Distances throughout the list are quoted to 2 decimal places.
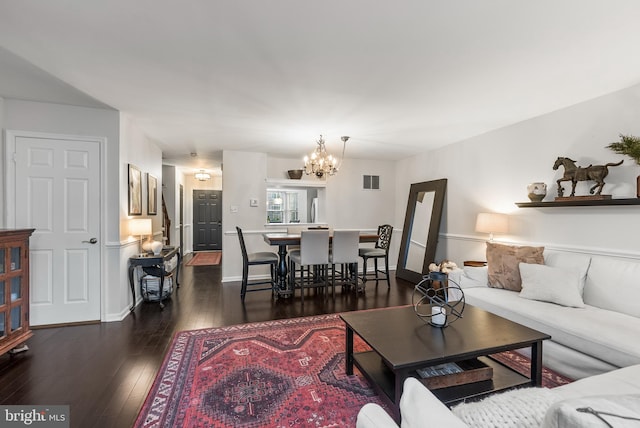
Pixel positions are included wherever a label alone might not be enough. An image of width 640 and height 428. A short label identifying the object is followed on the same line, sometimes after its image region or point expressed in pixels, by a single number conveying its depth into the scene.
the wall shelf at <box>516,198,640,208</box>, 2.51
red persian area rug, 1.70
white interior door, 2.96
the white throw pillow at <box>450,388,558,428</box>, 0.78
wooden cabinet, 2.29
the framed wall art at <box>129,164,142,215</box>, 3.51
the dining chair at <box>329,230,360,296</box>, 4.21
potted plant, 2.42
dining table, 4.07
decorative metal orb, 2.00
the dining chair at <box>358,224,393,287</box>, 4.78
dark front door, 8.73
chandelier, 3.95
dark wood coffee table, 1.62
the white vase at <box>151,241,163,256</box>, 3.70
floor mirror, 4.88
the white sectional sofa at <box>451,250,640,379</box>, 1.88
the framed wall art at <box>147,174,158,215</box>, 4.37
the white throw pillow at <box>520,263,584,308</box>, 2.44
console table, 3.55
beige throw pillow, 2.92
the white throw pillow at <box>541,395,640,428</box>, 0.58
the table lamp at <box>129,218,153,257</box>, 3.46
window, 6.44
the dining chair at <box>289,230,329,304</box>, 3.97
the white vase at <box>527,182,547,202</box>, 3.25
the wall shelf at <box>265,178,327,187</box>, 5.50
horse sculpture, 2.71
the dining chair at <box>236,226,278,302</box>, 4.07
